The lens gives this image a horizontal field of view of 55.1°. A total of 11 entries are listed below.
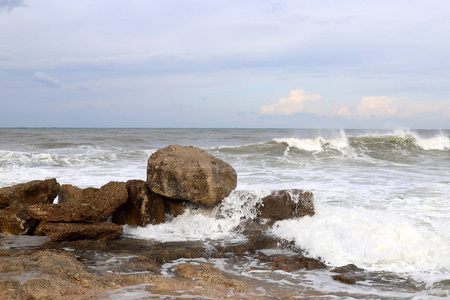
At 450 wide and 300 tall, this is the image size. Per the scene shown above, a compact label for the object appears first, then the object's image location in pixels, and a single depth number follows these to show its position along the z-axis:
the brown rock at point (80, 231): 5.43
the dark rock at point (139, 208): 6.39
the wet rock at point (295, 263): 4.74
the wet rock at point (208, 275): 4.00
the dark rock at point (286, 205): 6.36
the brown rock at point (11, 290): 3.26
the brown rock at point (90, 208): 5.62
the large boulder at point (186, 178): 6.24
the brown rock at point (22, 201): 5.93
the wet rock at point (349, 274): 4.41
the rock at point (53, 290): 3.40
